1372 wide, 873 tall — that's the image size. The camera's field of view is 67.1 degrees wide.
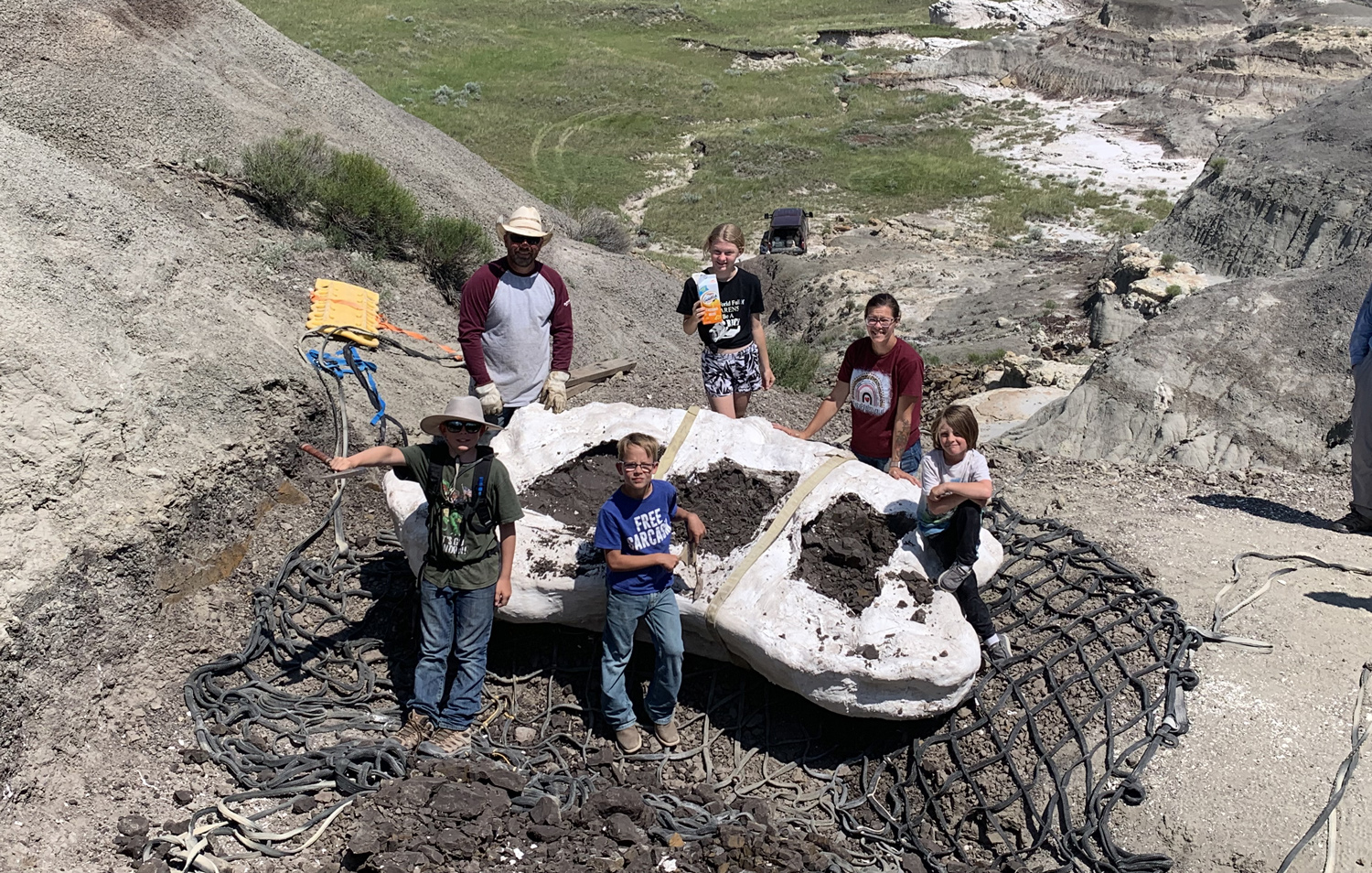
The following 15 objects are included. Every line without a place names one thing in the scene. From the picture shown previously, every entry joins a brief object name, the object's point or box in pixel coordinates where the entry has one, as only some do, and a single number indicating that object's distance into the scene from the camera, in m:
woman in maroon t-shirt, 5.25
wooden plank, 8.86
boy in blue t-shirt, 4.44
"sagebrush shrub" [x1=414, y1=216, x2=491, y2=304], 10.18
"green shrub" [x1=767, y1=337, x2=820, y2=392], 11.23
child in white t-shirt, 4.59
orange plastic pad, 6.56
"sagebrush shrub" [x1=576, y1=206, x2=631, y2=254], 15.58
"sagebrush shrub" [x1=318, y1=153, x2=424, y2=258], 9.82
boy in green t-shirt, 4.43
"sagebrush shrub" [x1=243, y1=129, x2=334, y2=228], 9.52
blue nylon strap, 6.03
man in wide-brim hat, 5.39
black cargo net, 4.34
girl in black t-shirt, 5.96
